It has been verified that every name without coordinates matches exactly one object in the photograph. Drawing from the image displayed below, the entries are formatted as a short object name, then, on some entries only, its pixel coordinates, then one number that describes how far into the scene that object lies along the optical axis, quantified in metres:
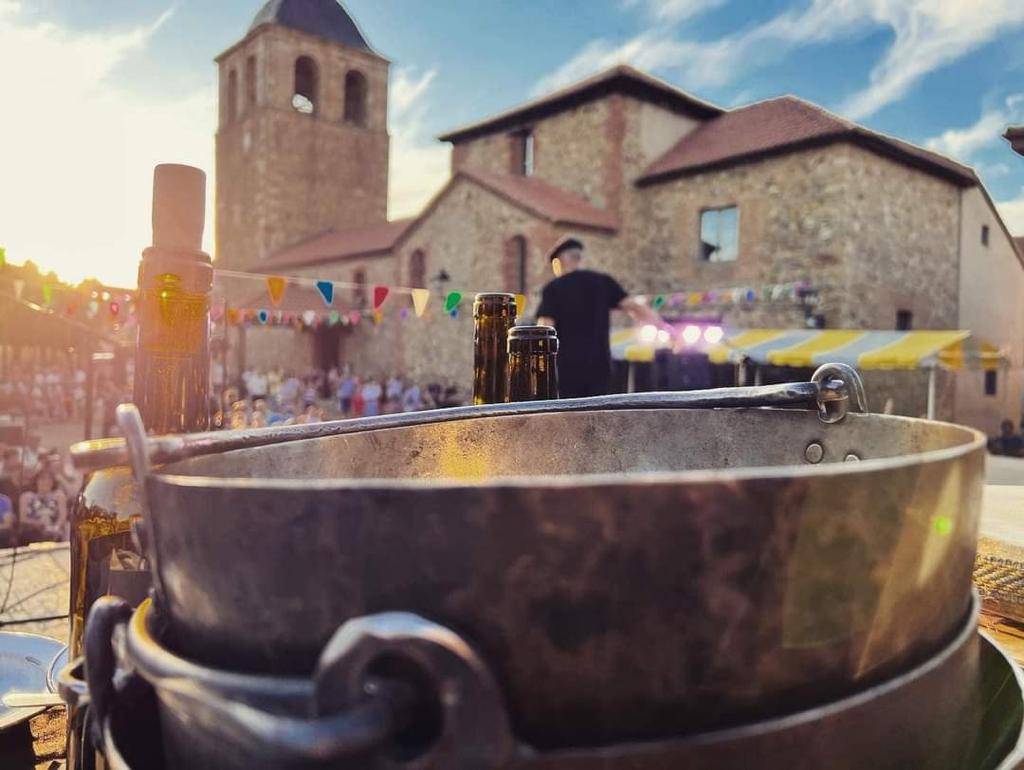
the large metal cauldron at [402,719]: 0.41
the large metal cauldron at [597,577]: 0.43
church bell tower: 26.05
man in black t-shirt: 3.50
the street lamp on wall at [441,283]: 16.66
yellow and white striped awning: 9.91
